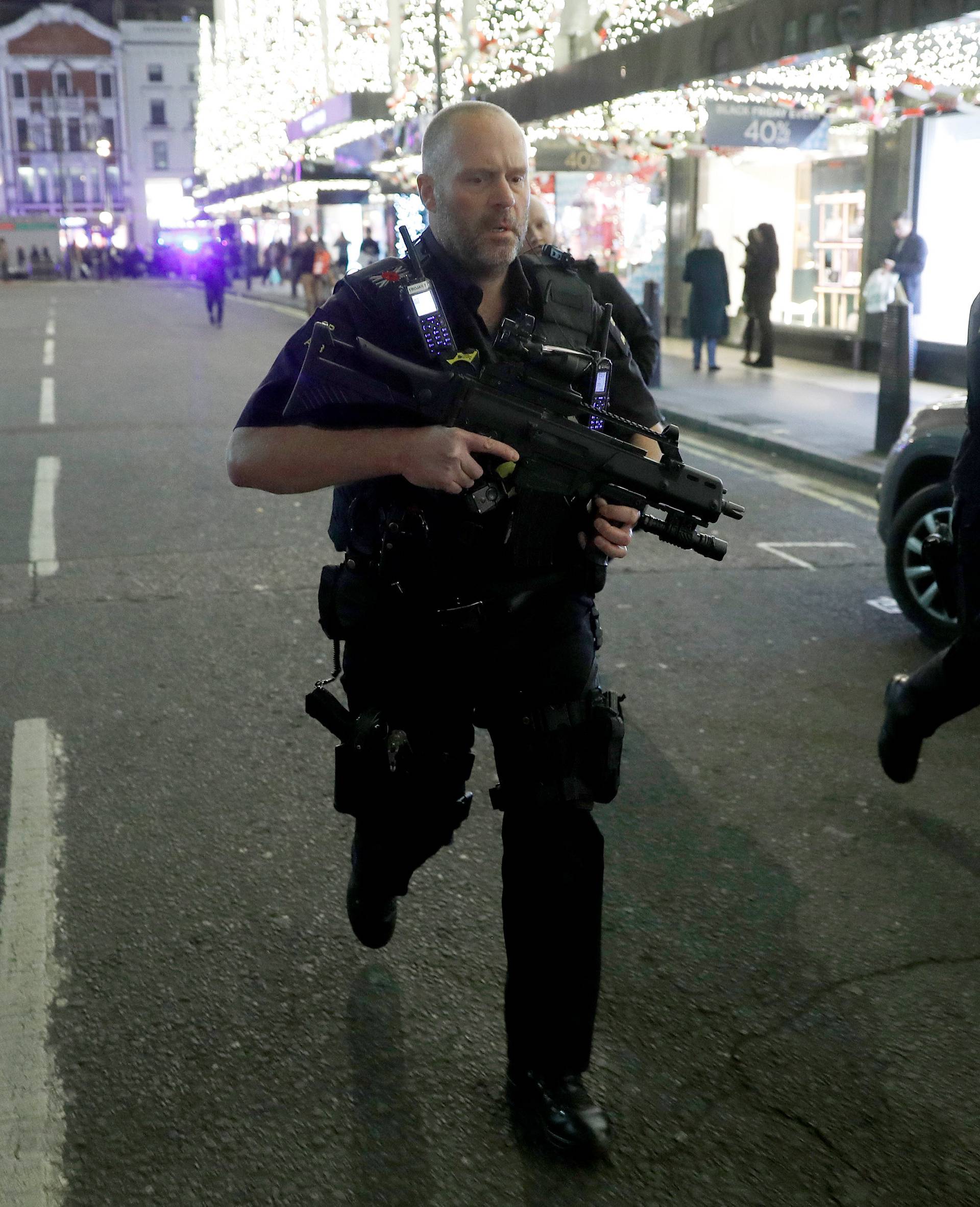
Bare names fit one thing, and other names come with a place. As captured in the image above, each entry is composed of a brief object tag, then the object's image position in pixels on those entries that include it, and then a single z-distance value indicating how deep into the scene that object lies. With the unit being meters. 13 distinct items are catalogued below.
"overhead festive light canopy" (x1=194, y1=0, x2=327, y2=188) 45.78
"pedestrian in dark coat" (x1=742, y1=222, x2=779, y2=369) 18.61
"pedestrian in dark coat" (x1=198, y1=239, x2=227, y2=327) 29.53
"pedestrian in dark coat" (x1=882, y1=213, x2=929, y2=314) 16.62
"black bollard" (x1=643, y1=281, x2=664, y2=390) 15.64
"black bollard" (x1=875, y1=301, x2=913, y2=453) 11.17
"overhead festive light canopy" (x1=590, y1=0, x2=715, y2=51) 18.92
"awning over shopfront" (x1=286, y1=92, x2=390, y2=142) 32.03
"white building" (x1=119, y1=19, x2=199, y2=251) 105.38
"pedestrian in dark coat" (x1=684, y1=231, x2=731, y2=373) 17.98
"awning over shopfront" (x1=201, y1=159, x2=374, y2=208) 35.31
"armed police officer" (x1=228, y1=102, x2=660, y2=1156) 2.65
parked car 5.99
